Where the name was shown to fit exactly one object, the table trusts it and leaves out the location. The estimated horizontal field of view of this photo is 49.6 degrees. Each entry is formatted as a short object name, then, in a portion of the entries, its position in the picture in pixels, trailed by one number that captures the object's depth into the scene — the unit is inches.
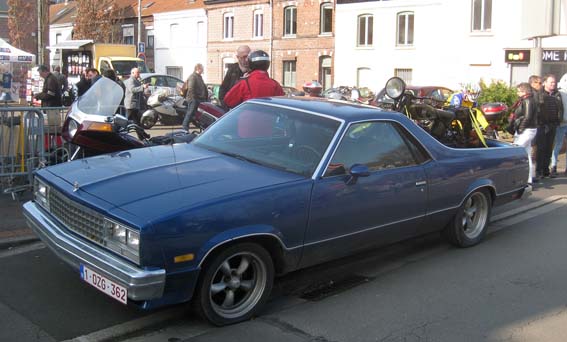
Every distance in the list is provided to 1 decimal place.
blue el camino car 155.5
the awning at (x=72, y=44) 1165.7
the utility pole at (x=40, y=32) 1078.1
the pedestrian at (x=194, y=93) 557.6
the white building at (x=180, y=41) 1763.0
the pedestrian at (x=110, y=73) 465.7
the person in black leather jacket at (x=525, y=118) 387.9
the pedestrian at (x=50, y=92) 567.8
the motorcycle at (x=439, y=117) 303.9
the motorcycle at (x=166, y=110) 618.3
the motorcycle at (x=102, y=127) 266.5
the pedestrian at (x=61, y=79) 636.2
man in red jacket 283.0
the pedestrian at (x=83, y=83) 610.9
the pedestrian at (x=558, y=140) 430.2
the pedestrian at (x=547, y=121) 404.2
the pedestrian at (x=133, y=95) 602.2
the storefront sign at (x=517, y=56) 1062.4
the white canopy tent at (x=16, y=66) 773.9
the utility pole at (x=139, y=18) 1700.3
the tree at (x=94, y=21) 1811.0
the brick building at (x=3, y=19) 1518.5
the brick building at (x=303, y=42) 1412.4
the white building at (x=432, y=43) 1090.7
